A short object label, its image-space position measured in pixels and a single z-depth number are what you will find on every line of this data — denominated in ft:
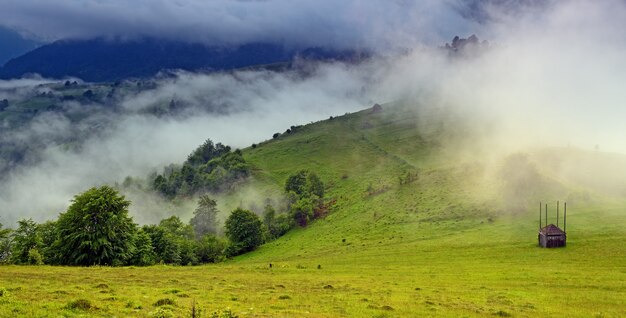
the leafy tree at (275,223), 549.54
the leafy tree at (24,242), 269.44
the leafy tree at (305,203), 562.25
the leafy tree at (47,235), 274.30
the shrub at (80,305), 102.19
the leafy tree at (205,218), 599.57
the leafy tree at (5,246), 289.33
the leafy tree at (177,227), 477.77
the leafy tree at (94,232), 260.83
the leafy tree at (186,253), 408.55
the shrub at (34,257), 254.24
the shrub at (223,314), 94.10
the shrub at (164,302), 116.57
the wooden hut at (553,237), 282.56
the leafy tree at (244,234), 476.54
